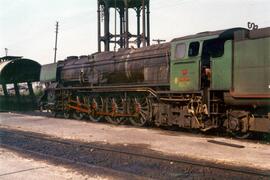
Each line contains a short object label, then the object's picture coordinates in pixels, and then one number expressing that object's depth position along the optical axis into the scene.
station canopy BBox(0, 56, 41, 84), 31.72
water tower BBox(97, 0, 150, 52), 36.31
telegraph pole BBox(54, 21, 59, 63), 59.28
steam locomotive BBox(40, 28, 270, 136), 12.95
